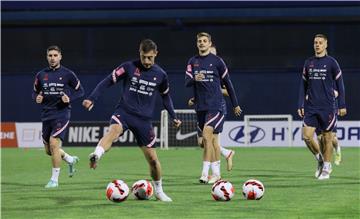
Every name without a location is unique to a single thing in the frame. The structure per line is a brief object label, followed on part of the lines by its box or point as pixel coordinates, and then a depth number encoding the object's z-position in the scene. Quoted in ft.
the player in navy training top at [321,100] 56.49
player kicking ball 43.06
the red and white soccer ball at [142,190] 43.88
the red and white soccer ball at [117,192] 42.24
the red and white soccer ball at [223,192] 43.06
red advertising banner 117.50
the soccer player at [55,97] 54.03
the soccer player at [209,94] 53.61
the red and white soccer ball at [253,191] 43.24
